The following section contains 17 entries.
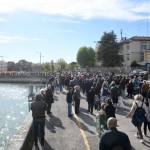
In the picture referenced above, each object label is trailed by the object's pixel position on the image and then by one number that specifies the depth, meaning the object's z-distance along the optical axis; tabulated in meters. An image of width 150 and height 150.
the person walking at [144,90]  11.39
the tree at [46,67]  91.52
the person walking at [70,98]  9.30
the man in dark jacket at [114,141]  3.37
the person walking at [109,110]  6.48
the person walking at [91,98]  9.77
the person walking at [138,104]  6.18
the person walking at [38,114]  5.91
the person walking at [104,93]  10.37
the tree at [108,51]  42.43
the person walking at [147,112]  6.30
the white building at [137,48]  49.79
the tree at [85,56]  62.71
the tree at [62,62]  93.02
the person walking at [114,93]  10.32
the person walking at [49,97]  9.54
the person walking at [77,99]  9.76
